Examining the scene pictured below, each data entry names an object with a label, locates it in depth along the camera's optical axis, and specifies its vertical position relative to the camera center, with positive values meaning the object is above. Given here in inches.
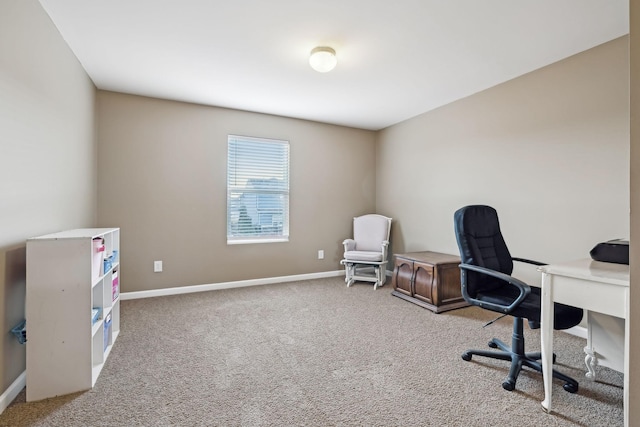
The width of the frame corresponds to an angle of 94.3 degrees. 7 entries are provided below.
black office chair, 68.9 -21.2
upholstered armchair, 157.3 -21.6
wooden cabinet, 123.6 -30.4
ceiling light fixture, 95.4 +49.5
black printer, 65.8 -9.0
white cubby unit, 66.6 -24.4
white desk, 52.2 -15.1
